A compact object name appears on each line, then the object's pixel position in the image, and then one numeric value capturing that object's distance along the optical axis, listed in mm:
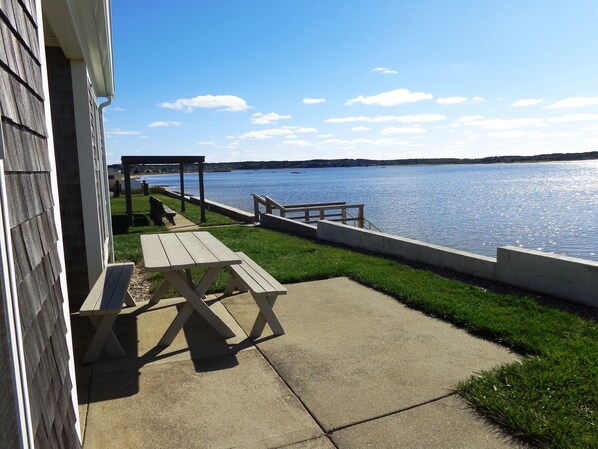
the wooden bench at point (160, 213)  13703
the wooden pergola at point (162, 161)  14868
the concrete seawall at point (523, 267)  4961
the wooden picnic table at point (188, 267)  3895
